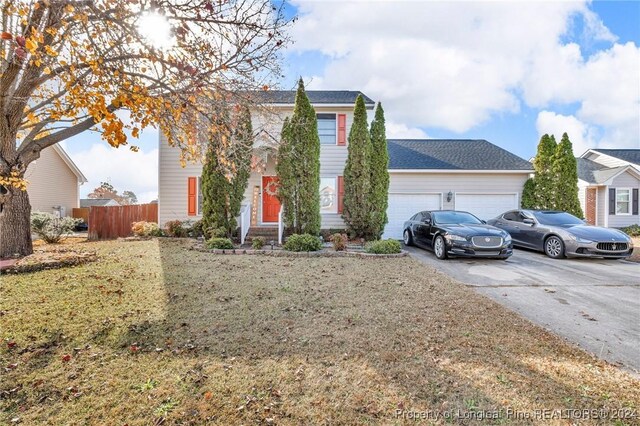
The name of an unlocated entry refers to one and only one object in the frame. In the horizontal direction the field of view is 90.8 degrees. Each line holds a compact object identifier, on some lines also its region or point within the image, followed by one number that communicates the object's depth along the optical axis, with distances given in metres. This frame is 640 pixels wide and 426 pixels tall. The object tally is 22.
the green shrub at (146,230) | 12.02
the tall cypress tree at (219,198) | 10.69
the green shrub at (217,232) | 10.33
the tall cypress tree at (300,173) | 10.95
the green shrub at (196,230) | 11.91
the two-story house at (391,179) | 12.98
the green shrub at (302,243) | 9.07
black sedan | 8.23
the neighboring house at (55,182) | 17.59
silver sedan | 8.56
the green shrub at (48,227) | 11.27
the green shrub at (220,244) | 9.20
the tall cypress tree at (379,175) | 11.34
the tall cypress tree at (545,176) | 13.72
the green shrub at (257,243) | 9.47
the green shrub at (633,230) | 15.35
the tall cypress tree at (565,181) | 13.68
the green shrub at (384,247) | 8.69
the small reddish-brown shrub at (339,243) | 9.27
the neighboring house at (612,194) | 17.11
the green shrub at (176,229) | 11.88
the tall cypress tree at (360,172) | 11.30
